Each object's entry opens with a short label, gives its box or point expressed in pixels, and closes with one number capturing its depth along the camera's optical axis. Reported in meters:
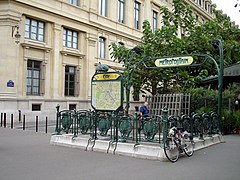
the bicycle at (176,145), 9.43
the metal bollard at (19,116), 23.59
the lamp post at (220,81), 14.50
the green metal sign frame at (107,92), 12.20
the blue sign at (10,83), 23.69
